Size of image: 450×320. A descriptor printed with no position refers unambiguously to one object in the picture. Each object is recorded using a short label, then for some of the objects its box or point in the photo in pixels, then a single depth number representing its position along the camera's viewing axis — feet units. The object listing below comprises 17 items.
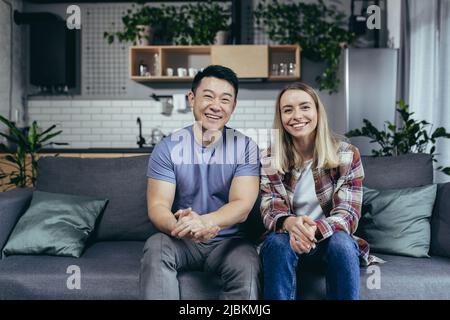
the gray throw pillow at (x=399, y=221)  6.52
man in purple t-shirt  5.33
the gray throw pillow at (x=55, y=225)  6.55
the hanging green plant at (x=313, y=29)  15.64
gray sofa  5.72
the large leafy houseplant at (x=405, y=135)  9.09
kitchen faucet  15.49
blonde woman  5.33
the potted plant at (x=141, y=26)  15.89
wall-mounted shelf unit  15.29
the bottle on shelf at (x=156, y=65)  15.88
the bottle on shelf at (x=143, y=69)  15.81
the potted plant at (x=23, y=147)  9.79
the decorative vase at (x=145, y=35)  15.92
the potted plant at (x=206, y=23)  15.76
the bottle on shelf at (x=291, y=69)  15.66
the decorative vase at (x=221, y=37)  15.60
